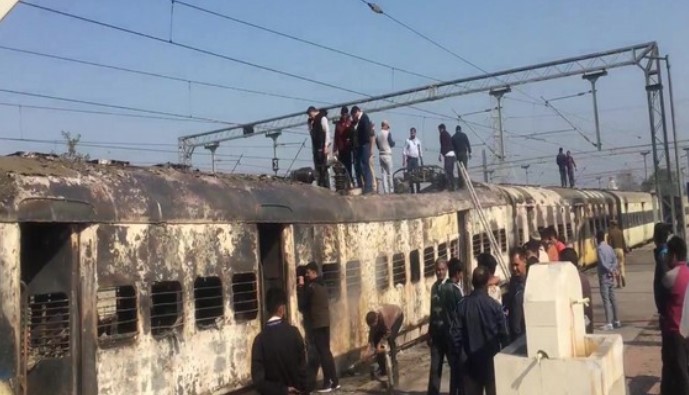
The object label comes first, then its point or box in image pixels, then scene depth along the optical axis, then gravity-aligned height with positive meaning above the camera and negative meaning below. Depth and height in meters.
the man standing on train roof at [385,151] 17.12 +1.81
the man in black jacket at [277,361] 5.96 -0.94
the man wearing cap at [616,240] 18.27 -0.52
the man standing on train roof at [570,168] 32.09 +2.15
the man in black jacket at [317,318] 10.09 -1.08
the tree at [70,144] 28.77 +3.95
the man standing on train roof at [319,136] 13.71 +1.79
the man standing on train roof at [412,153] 19.69 +1.93
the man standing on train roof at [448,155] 18.08 +1.72
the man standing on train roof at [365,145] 14.67 +1.65
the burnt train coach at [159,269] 7.00 -0.28
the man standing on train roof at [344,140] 15.07 +1.81
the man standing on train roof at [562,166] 31.97 +2.24
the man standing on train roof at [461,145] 18.42 +1.94
